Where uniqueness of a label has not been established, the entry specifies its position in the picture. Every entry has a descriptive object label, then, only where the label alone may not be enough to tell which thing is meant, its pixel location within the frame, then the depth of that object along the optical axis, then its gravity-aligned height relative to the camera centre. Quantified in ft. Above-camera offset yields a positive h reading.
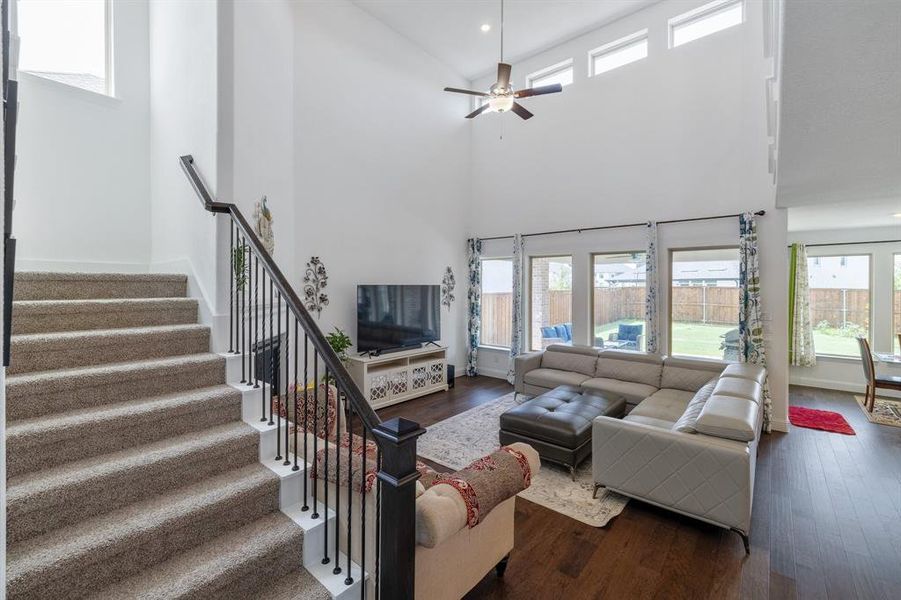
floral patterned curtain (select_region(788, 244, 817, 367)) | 21.15 -0.58
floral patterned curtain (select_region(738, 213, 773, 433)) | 15.62 +0.32
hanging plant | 9.23 +0.81
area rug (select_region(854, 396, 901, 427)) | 15.99 -4.46
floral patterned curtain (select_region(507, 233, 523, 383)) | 22.20 -0.01
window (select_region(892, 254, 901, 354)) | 19.49 -0.08
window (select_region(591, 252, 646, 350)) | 19.26 +0.08
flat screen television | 17.75 -0.70
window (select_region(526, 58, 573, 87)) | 21.07 +12.09
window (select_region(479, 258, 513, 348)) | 23.72 -0.02
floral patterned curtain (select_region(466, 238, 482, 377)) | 23.79 -0.26
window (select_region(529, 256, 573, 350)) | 21.50 +0.11
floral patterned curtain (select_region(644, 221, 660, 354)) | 17.93 +0.60
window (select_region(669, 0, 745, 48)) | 16.75 +12.01
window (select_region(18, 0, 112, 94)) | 11.52 +7.44
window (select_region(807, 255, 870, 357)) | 20.54 +0.11
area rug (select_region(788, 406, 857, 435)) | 15.23 -4.55
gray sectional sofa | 8.40 -3.37
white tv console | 17.12 -3.28
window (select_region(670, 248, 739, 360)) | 17.31 +0.00
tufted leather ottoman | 11.39 -3.54
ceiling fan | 12.79 +6.70
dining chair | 16.20 -2.97
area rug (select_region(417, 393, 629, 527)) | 10.00 -4.88
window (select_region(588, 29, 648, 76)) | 18.95 +11.98
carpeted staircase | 5.15 -2.49
